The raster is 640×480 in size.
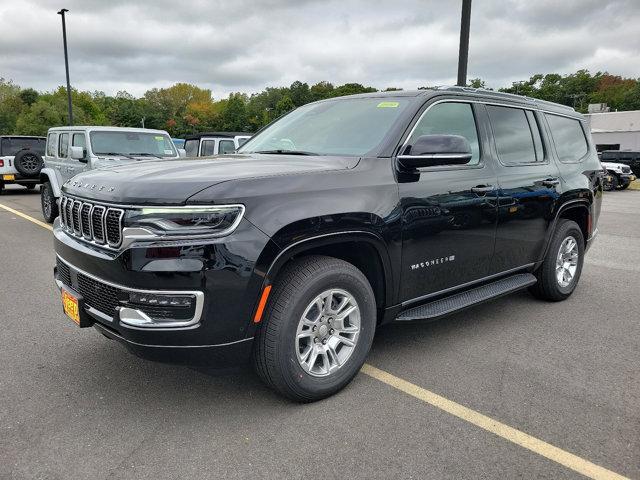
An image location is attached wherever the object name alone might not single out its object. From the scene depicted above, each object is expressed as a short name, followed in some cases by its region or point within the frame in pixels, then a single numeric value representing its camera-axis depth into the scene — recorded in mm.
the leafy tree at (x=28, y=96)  74031
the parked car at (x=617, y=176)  21672
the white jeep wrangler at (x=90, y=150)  9469
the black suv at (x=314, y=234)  2594
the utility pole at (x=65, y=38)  24312
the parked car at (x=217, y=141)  14806
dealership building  46656
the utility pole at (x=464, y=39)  8211
